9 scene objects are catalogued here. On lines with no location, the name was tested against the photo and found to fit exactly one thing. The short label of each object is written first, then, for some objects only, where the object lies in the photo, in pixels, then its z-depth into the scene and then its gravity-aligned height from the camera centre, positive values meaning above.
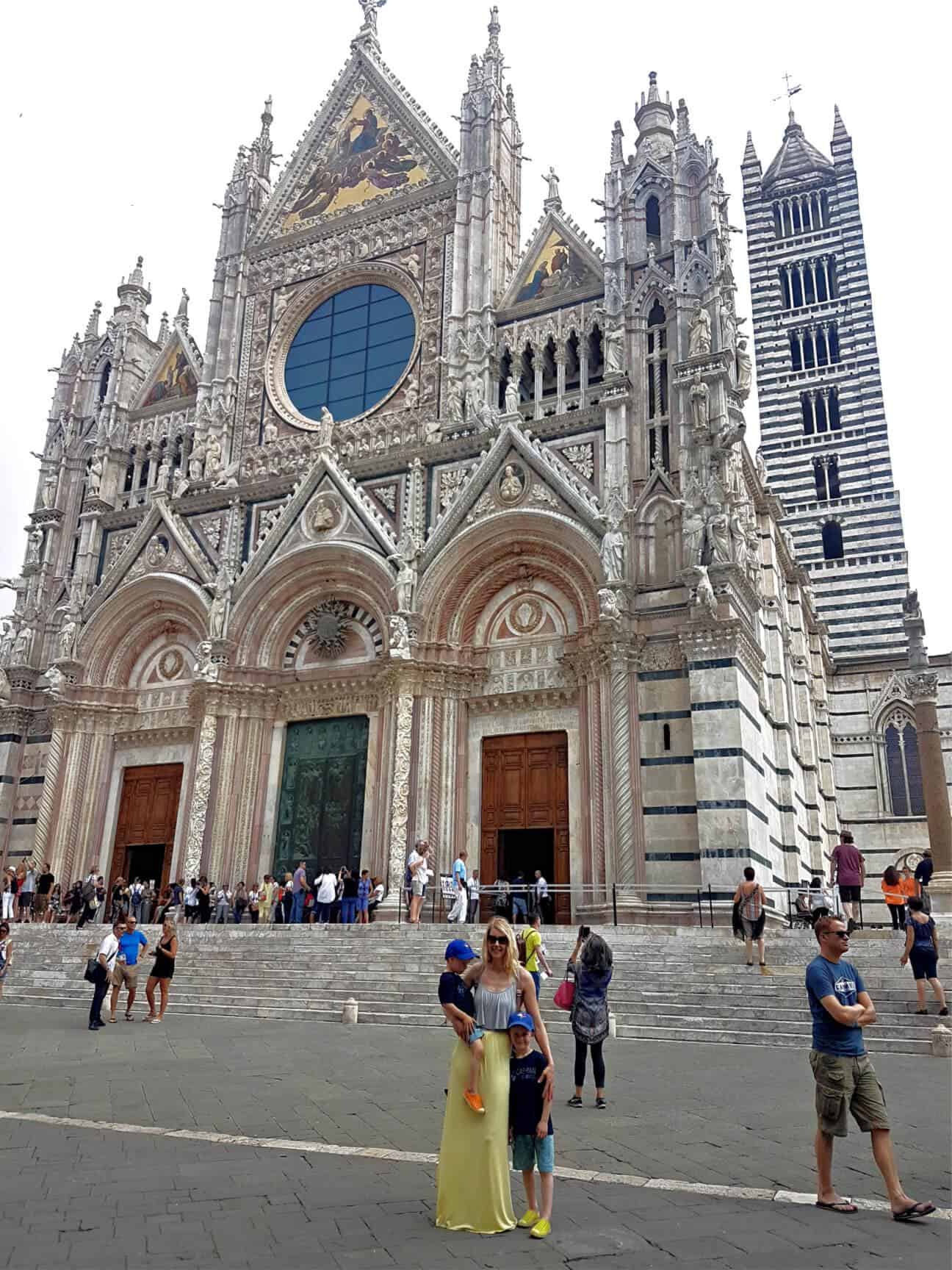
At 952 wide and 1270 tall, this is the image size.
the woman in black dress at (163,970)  12.84 -0.67
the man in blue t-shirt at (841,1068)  4.96 -0.71
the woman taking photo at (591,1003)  7.73 -0.62
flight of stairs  11.28 -0.76
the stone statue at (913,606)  22.25 +7.16
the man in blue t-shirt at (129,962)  13.00 -0.58
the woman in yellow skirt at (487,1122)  4.71 -0.94
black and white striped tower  38.34 +22.60
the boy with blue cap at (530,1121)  4.80 -0.96
